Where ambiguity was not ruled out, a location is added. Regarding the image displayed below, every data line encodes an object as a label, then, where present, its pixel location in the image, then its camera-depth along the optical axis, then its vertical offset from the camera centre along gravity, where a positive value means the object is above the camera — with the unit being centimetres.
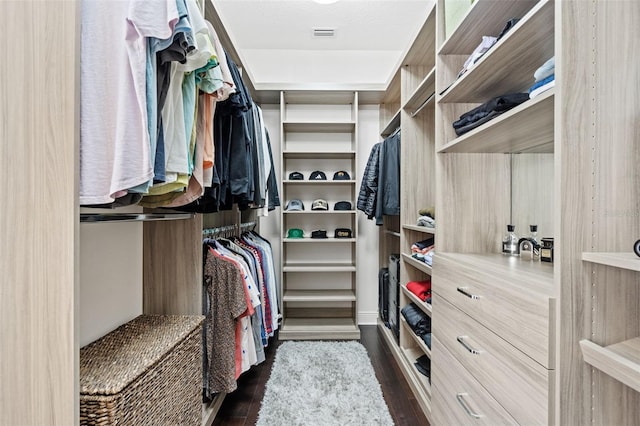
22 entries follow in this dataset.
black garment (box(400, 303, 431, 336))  202 -69
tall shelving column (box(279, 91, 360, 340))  325 +10
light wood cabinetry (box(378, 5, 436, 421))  234 +29
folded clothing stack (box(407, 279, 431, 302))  202 -50
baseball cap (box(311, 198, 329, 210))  314 +4
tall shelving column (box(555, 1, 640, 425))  84 +4
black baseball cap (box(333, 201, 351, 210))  316 +3
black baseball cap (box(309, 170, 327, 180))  320 +32
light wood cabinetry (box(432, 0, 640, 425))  84 -9
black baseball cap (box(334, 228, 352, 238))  316 -23
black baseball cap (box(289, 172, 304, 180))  317 +31
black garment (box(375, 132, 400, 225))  257 +22
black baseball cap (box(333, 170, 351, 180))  317 +32
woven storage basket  94 -53
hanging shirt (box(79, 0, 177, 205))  81 +29
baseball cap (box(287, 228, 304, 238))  317 -23
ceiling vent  304 +163
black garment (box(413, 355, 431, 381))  197 -96
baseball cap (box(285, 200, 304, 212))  312 +3
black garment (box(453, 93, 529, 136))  127 +41
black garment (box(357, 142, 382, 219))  276 +19
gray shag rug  178 -110
